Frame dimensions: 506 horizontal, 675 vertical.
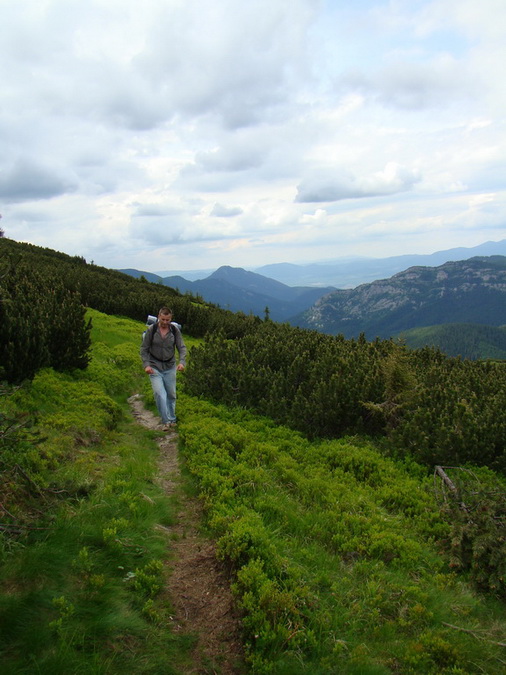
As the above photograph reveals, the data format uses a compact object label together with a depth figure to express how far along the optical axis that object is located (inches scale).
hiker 365.1
